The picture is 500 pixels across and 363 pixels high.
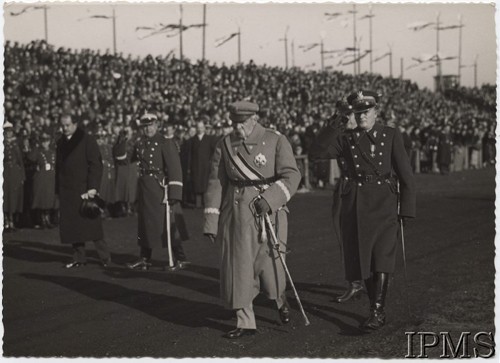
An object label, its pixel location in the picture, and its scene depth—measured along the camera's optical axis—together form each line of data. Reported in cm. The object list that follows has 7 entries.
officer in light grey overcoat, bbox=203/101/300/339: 717
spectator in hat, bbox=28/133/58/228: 1566
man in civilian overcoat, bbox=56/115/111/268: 1098
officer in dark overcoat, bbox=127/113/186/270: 1095
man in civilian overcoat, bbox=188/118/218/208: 1939
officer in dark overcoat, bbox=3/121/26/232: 1482
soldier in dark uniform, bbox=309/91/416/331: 743
